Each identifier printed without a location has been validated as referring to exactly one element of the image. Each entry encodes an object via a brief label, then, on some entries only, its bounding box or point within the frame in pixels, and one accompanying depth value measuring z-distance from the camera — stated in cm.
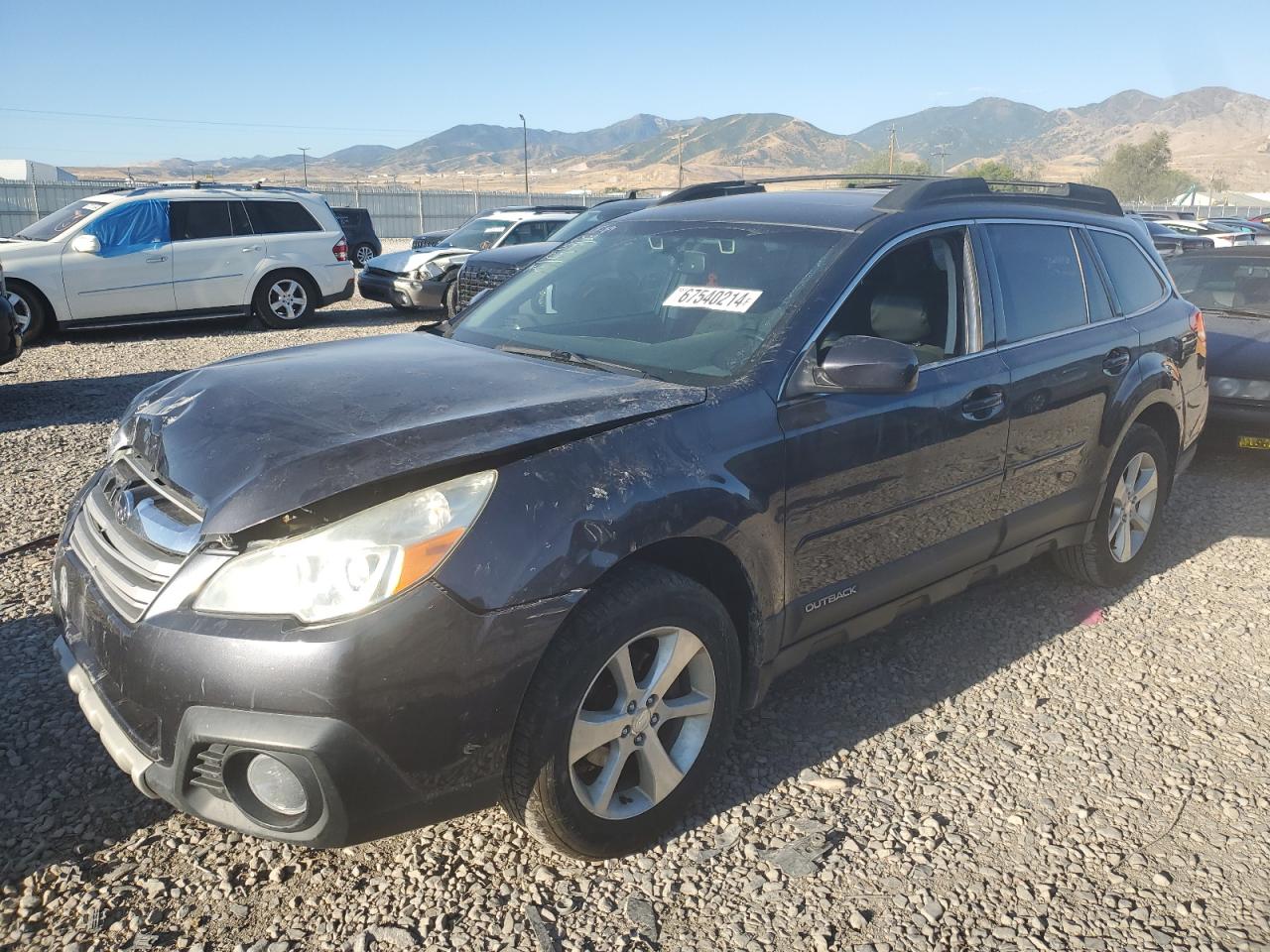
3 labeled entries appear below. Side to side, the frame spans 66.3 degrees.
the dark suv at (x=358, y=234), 2288
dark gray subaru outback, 213
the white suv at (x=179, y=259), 1112
